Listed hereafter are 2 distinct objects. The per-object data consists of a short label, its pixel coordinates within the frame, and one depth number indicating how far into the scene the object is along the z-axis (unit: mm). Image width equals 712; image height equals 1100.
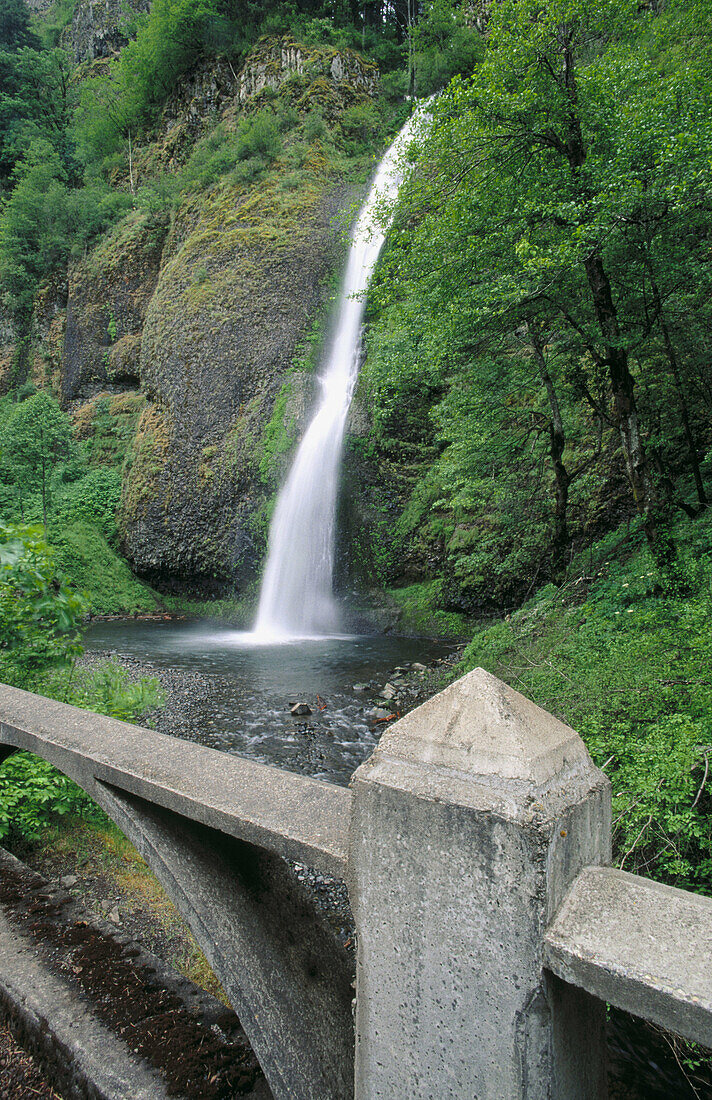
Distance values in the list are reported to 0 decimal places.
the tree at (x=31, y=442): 16328
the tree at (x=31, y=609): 2953
